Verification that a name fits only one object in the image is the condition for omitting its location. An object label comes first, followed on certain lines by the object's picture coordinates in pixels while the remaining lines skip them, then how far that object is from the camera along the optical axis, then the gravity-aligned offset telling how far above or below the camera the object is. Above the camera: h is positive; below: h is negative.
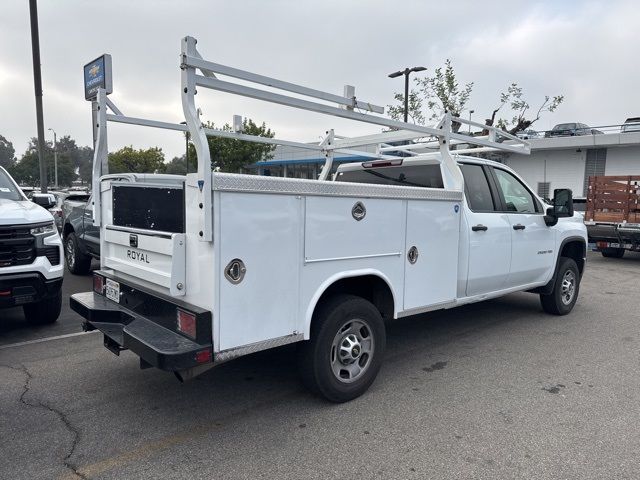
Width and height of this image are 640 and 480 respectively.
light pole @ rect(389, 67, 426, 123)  21.55 +4.99
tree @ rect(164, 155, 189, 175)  49.88 +2.25
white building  24.78 +1.75
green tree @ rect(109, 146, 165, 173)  39.06 +1.94
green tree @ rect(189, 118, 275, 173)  23.17 +1.67
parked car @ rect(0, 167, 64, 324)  5.16 -0.87
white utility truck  3.11 -0.49
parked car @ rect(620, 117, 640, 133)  24.38 +3.35
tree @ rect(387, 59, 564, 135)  25.05 +4.65
